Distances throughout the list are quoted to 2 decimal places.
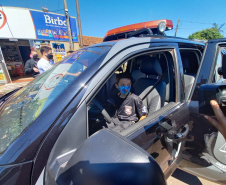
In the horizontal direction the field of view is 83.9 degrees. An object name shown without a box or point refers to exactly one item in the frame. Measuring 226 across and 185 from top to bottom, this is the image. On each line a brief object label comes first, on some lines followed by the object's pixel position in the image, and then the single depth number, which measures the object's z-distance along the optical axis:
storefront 7.50
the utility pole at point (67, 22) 7.32
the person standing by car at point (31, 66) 4.47
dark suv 0.59
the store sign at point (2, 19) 7.19
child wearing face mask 1.74
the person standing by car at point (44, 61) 3.86
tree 26.30
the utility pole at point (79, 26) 8.76
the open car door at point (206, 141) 1.31
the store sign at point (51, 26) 8.41
